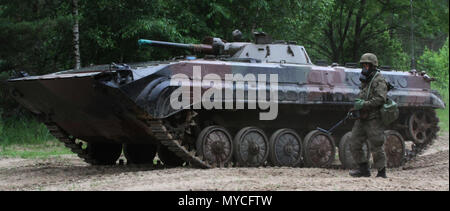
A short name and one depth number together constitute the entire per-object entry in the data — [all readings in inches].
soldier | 765.3
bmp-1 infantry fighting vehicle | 783.7
